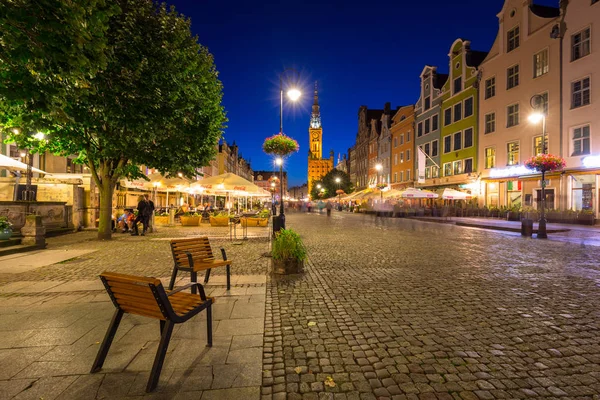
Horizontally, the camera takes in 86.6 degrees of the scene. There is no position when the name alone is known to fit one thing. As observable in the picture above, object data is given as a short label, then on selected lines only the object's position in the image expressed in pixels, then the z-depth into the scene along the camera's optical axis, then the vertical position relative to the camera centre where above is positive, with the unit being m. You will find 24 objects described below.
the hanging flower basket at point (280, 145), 11.95 +2.25
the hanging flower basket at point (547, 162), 15.71 +2.27
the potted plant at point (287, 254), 7.36 -1.15
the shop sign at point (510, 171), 26.95 +3.23
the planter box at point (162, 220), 21.83 -1.18
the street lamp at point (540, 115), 15.08 +5.04
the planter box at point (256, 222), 21.08 -1.19
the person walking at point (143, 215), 15.53 -0.61
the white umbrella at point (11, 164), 11.38 +1.34
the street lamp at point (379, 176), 37.70 +5.32
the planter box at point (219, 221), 20.62 -1.13
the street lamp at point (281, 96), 11.18 +5.09
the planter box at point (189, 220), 21.30 -1.13
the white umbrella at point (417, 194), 31.56 +1.23
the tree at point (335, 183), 81.19 +5.63
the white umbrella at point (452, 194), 29.86 +1.18
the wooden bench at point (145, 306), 2.88 -1.02
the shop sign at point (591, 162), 21.30 +3.20
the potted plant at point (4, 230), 10.05 -0.92
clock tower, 165.12 +26.61
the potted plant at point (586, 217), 20.91 -0.57
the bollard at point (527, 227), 16.05 -1.01
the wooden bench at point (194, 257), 5.61 -1.01
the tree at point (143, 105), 10.10 +3.38
